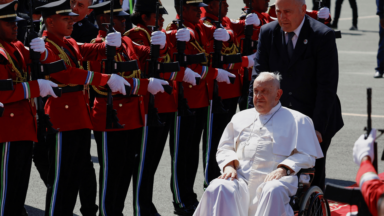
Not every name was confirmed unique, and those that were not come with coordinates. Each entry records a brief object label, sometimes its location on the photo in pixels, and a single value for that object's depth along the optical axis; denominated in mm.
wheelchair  9039
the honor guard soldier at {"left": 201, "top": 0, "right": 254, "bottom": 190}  12750
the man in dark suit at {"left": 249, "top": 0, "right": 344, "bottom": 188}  10242
